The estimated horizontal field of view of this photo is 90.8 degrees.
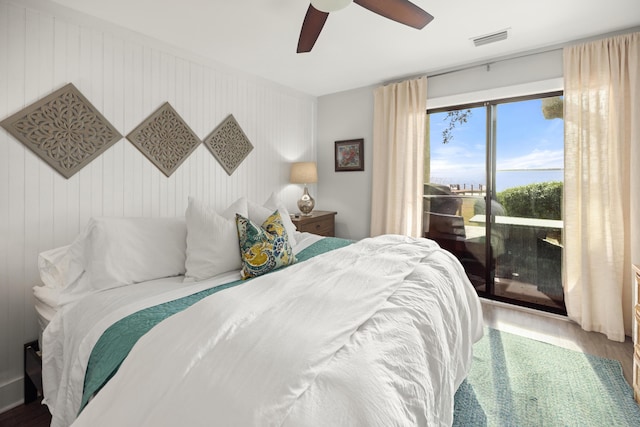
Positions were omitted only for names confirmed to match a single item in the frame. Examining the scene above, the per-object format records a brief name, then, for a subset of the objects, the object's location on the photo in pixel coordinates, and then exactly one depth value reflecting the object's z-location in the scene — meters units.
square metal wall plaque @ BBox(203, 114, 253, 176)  2.98
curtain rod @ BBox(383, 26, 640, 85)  2.55
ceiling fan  1.71
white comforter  0.78
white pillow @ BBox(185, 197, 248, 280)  1.82
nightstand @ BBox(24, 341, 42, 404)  1.72
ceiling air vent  2.54
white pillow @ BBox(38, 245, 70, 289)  1.73
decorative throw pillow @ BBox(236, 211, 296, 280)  1.85
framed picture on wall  3.95
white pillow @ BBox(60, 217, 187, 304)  1.64
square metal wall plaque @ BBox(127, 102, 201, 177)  2.46
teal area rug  1.68
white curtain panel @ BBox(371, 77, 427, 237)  3.46
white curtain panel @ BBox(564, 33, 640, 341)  2.46
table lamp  3.68
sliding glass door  3.02
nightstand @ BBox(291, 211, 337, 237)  3.40
